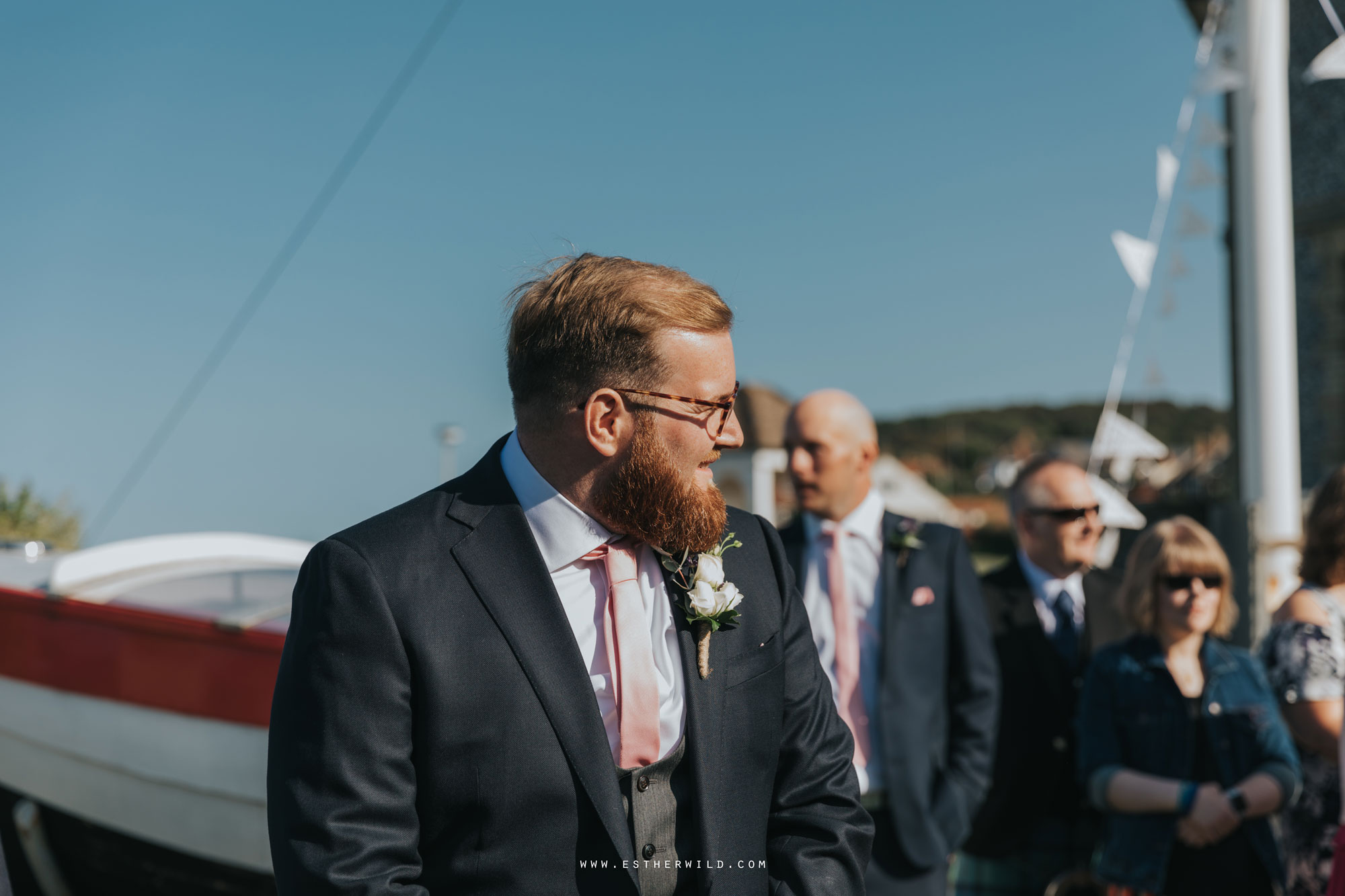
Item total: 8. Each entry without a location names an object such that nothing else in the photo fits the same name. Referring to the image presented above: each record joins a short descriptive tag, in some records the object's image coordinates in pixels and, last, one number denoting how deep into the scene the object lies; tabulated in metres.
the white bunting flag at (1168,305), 7.79
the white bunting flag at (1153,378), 8.82
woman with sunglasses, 3.34
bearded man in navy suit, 1.60
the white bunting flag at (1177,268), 7.59
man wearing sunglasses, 3.95
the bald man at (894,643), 3.34
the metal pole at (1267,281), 5.60
